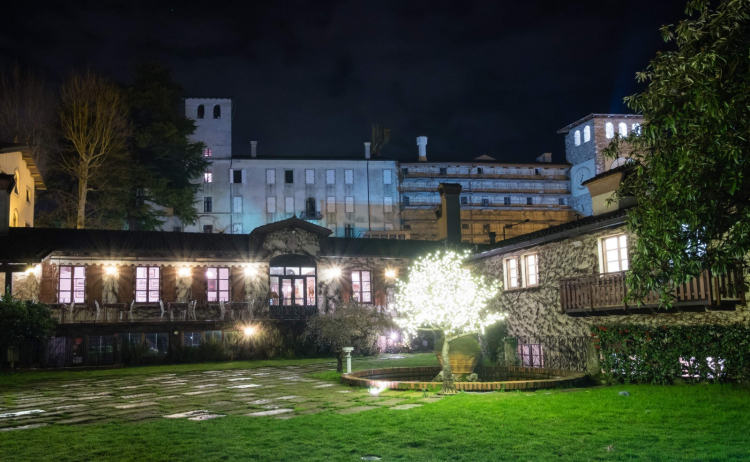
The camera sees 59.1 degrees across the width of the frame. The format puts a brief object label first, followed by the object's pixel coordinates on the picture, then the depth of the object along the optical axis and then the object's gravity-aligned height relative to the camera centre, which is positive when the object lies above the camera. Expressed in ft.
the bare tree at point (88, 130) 122.62 +34.11
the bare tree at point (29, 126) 124.57 +35.88
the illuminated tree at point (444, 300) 51.78 +0.10
